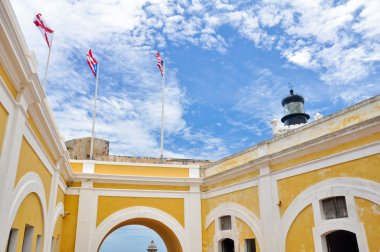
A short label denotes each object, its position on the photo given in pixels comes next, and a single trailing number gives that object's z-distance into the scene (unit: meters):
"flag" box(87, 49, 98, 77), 14.66
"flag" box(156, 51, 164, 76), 15.87
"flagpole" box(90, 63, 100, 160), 13.94
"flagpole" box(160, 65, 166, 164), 14.93
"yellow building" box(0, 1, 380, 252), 5.64
